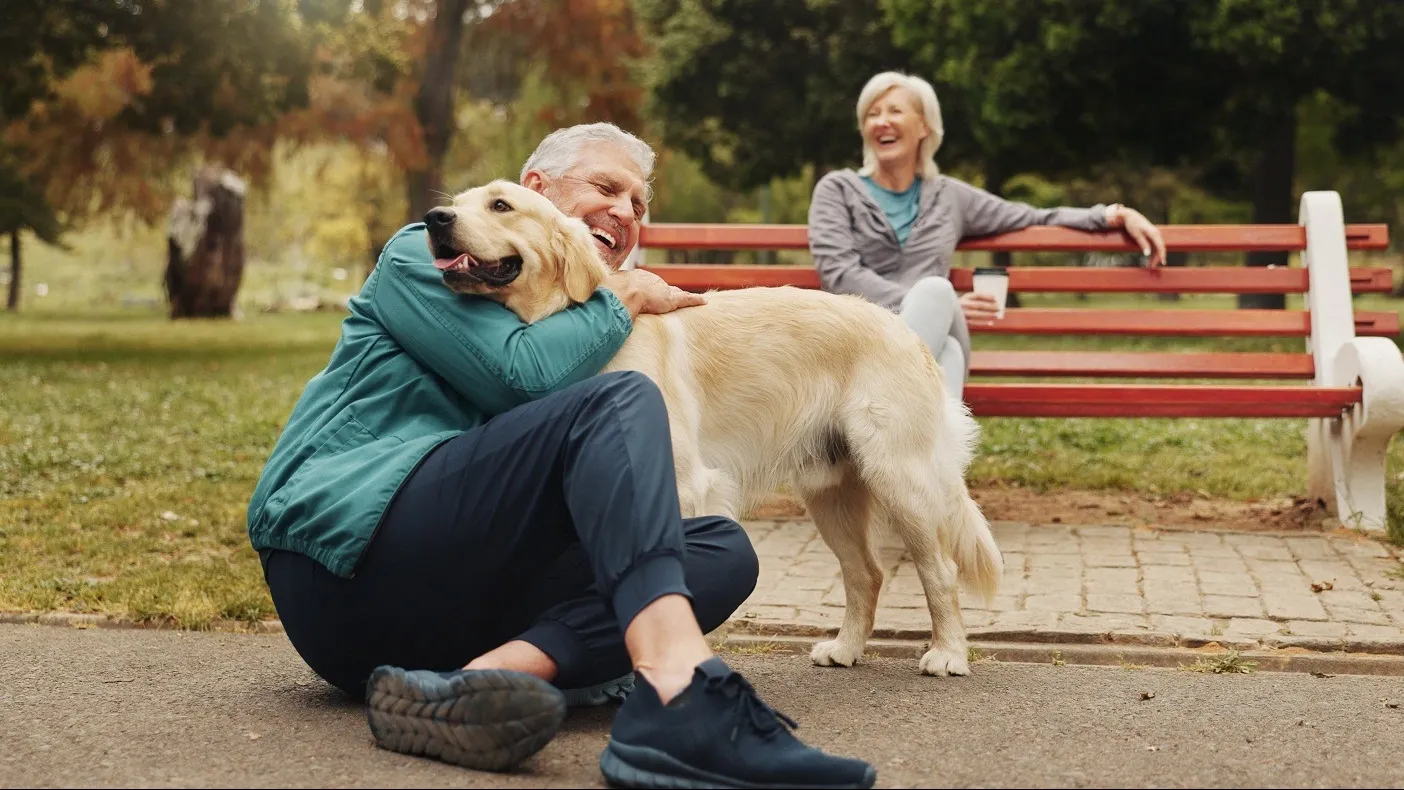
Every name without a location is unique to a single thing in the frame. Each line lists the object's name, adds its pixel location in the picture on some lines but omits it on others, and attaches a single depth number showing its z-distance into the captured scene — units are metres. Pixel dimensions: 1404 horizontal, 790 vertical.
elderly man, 2.64
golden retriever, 3.60
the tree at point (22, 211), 28.59
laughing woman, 5.61
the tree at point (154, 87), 16.92
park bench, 5.71
